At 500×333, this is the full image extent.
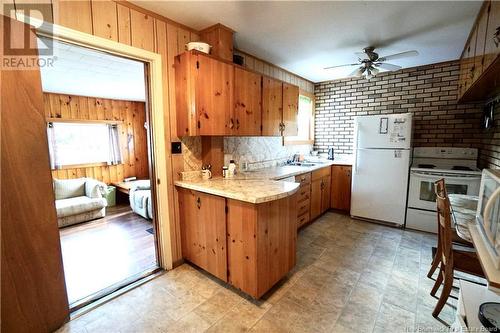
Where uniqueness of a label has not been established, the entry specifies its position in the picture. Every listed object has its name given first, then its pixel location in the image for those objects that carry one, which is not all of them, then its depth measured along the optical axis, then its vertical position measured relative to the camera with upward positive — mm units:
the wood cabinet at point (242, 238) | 1815 -846
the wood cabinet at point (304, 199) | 3173 -823
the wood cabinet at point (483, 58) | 1474 +678
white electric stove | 2969 -517
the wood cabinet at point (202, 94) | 2082 +463
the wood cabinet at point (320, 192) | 3555 -820
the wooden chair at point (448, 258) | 1638 -888
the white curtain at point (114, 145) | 5246 -52
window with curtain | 4523 -20
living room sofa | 3799 -1024
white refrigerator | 3290 -373
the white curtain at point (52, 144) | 4394 -20
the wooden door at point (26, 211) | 1389 -442
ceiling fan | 2849 +1008
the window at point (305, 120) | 4461 +453
